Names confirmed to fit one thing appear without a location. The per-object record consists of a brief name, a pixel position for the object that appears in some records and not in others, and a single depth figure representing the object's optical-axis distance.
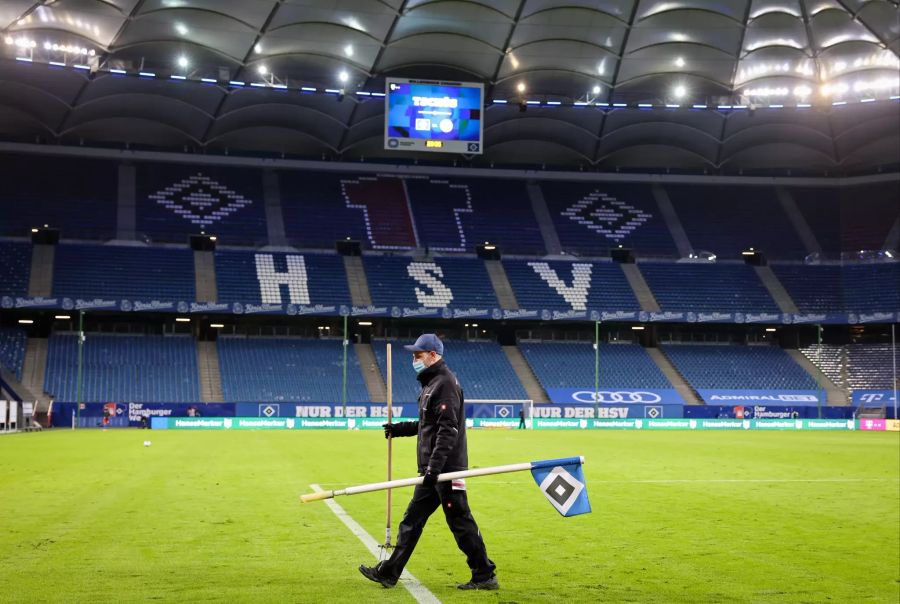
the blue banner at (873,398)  69.44
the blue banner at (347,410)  60.88
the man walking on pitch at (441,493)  9.37
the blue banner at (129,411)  57.69
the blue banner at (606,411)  65.38
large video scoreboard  56.72
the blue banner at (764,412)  66.56
